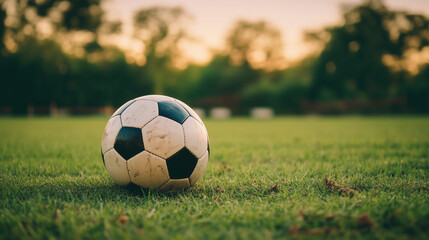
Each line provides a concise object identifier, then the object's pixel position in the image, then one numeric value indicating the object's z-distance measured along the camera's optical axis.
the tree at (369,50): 32.56
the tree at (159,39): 37.22
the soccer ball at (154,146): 2.16
